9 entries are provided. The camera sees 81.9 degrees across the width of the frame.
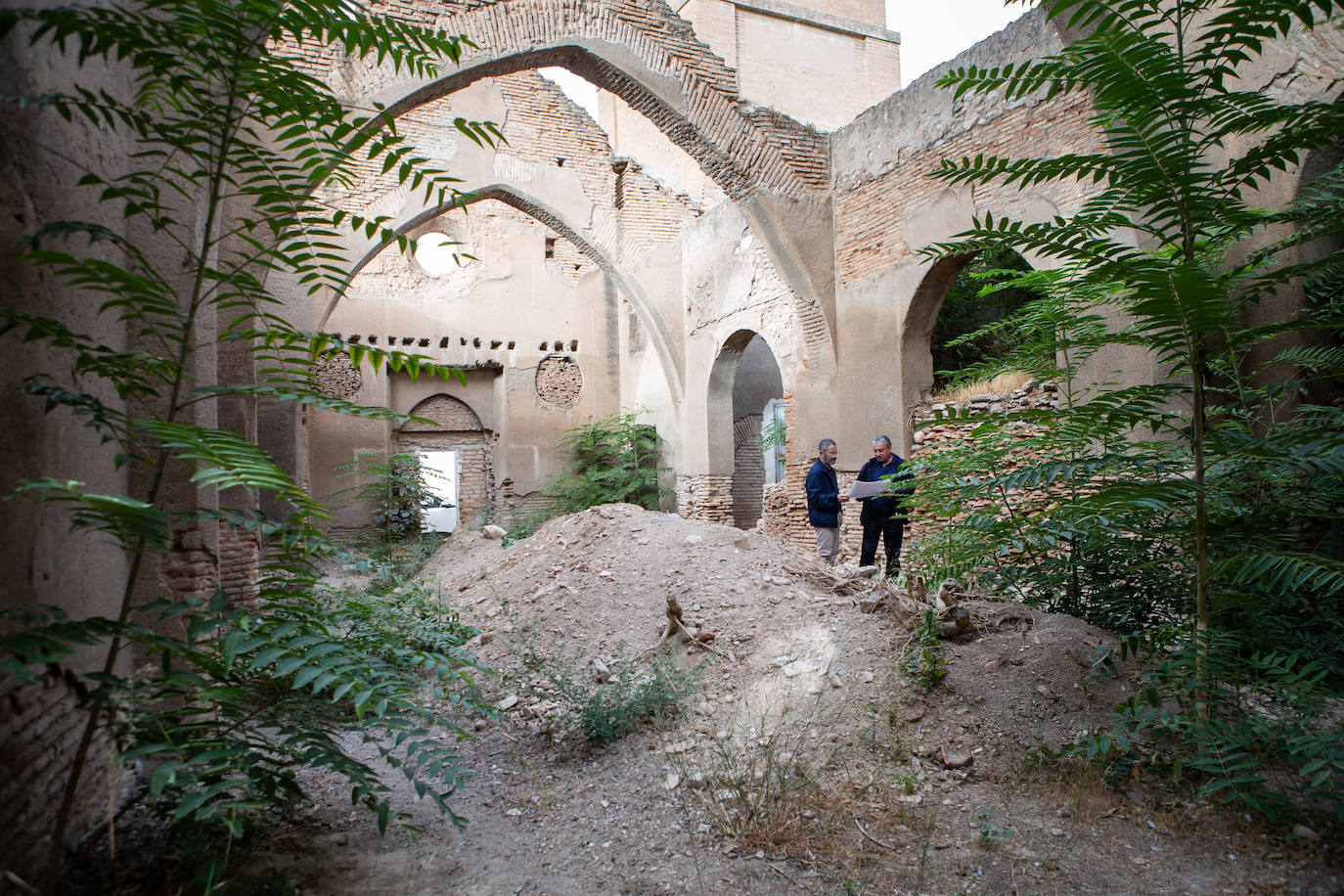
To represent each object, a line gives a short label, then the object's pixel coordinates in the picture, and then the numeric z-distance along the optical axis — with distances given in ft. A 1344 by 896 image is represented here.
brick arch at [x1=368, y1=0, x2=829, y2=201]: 27.37
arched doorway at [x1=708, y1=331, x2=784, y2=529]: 45.70
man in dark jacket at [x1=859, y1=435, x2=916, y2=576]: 21.80
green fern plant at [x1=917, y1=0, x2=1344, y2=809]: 8.30
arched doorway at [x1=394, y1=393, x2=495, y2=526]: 47.55
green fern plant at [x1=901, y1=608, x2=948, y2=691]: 11.87
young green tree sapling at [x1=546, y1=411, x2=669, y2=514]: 45.37
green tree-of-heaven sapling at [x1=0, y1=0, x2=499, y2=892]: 5.71
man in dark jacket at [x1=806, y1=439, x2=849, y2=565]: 22.59
